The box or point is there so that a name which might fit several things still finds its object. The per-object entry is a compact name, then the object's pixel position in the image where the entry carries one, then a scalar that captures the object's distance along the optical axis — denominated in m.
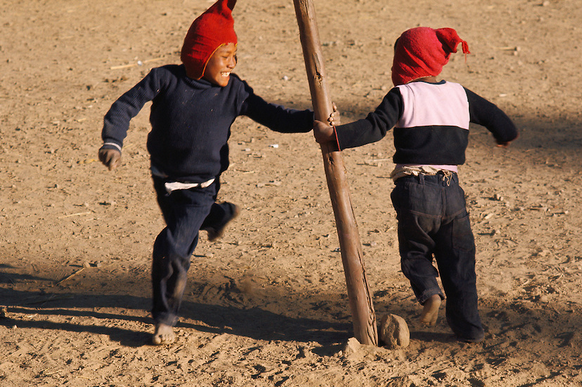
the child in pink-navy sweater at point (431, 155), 5.74
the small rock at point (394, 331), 6.18
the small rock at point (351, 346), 6.13
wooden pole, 5.75
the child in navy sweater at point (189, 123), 6.30
